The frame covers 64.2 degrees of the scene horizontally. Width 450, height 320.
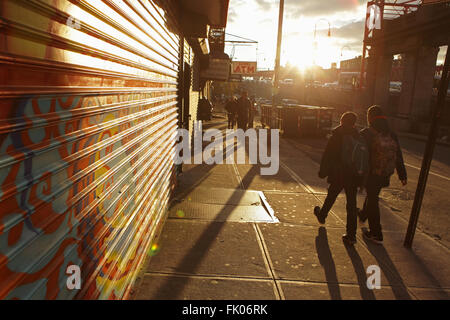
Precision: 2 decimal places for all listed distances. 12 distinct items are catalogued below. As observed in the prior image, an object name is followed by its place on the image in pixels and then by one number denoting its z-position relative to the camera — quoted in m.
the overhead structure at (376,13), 25.03
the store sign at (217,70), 20.06
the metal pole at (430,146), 4.79
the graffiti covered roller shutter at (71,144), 1.47
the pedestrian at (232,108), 18.35
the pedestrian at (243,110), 14.99
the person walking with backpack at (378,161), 5.02
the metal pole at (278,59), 19.50
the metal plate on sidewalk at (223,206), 5.96
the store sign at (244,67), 33.50
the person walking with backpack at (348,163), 4.86
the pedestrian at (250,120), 18.66
